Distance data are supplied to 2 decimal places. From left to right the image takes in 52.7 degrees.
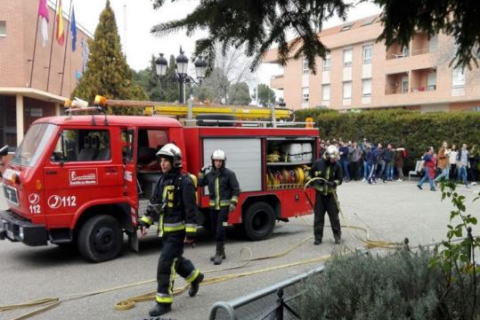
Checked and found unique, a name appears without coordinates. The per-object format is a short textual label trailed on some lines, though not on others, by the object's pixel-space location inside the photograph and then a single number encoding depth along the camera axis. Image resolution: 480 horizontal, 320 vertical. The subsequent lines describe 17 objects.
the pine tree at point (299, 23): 2.99
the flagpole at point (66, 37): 25.64
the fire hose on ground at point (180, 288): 5.45
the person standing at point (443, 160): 18.80
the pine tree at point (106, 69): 19.47
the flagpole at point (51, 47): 23.10
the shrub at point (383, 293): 3.16
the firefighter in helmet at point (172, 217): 5.37
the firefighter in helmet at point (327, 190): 8.81
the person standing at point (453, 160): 20.09
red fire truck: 7.10
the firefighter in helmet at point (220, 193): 7.66
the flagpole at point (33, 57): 21.37
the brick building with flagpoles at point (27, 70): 20.94
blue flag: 25.05
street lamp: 14.34
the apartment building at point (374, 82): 35.16
